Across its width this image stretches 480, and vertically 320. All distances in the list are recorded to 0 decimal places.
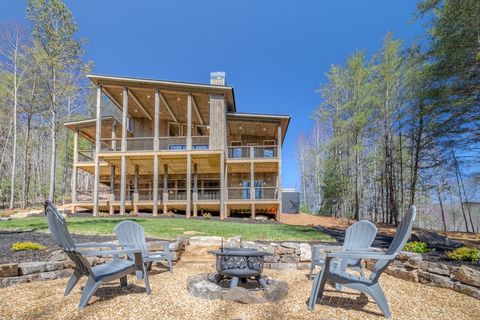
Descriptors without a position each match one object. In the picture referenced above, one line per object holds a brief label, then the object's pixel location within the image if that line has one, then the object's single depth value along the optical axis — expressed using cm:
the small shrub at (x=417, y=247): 527
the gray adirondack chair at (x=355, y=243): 393
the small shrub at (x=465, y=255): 446
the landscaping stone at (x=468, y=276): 343
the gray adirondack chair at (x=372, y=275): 283
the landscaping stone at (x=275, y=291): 325
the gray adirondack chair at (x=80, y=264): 283
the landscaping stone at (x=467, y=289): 335
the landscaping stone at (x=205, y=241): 557
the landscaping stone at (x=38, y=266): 382
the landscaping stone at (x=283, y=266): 502
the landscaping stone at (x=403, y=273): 422
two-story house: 1397
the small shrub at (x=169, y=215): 1290
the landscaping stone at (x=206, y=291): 322
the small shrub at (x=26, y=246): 484
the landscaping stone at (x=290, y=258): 512
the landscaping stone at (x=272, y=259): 510
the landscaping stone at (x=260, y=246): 508
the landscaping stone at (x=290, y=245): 520
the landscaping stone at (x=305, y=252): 512
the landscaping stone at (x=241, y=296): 310
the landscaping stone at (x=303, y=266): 500
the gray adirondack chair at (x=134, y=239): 411
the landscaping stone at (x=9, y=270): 361
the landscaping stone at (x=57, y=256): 429
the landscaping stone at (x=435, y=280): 374
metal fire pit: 354
